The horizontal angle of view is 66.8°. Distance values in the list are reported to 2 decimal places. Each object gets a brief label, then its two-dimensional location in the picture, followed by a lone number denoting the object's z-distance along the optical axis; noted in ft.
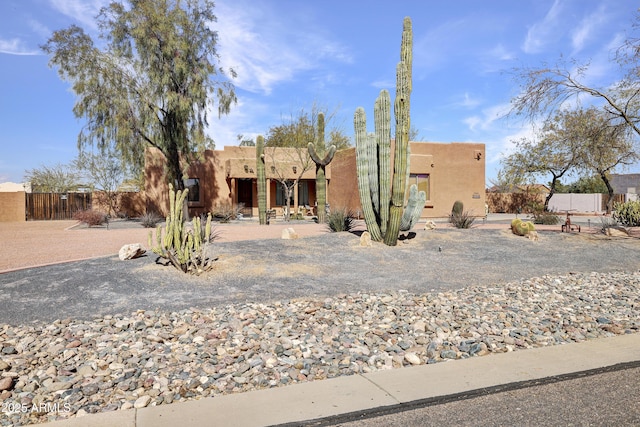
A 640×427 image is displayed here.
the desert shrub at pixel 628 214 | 63.98
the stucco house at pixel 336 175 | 98.27
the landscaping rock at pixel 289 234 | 44.50
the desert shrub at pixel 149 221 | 75.21
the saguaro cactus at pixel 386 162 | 40.40
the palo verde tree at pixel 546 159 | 123.13
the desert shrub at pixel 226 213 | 85.40
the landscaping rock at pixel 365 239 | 41.39
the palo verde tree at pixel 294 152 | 98.27
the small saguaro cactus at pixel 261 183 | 78.79
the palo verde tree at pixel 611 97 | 49.55
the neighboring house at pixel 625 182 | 217.97
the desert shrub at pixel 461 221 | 57.72
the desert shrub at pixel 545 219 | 74.18
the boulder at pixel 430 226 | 52.90
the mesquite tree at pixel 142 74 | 80.02
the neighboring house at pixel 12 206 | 104.17
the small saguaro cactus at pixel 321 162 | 76.58
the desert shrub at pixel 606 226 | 54.97
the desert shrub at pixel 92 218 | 76.17
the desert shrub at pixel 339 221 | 51.03
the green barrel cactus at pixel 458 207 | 86.99
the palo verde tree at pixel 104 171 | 124.47
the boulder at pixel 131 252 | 32.99
